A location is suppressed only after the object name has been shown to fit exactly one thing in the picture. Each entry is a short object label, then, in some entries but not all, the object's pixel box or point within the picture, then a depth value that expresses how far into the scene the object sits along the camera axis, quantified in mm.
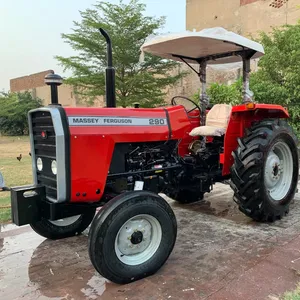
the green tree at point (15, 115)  26766
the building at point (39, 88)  24533
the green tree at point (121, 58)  15938
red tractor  2826
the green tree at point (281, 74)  9328
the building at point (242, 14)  18922
